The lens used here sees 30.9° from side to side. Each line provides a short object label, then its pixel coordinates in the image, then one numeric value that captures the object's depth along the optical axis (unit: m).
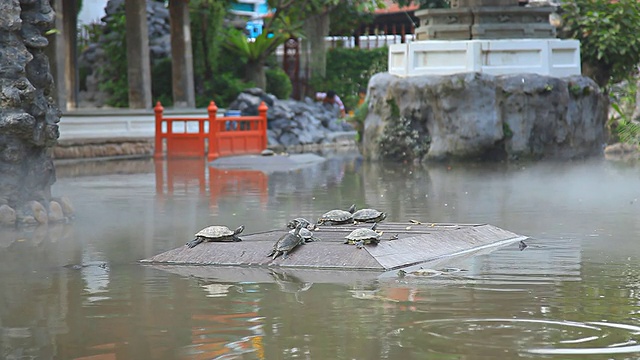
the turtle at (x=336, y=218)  11.39
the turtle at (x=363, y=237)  9.66
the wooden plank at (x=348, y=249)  9.59
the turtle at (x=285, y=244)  9.77
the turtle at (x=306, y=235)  10.02
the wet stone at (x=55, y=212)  13.73
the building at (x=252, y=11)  43.14
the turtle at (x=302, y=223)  10.66
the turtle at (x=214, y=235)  10.36
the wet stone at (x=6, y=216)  13.12
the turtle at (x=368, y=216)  11.43
